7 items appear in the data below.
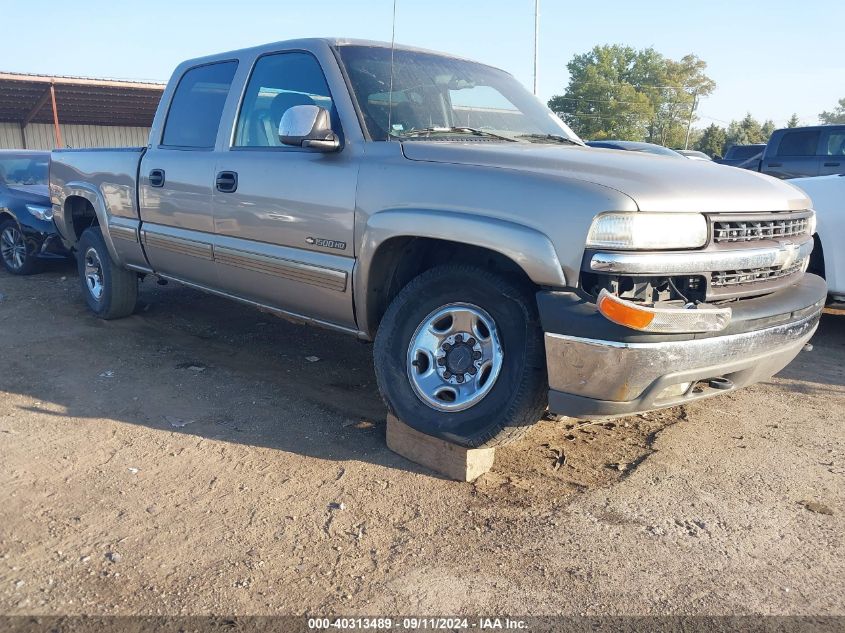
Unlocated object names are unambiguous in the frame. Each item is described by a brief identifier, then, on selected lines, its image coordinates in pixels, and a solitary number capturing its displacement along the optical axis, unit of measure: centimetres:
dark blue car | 838
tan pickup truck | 285
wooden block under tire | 334
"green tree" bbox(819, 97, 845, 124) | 12975
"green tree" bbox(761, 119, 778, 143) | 6384
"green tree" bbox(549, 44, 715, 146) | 6350
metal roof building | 2188
